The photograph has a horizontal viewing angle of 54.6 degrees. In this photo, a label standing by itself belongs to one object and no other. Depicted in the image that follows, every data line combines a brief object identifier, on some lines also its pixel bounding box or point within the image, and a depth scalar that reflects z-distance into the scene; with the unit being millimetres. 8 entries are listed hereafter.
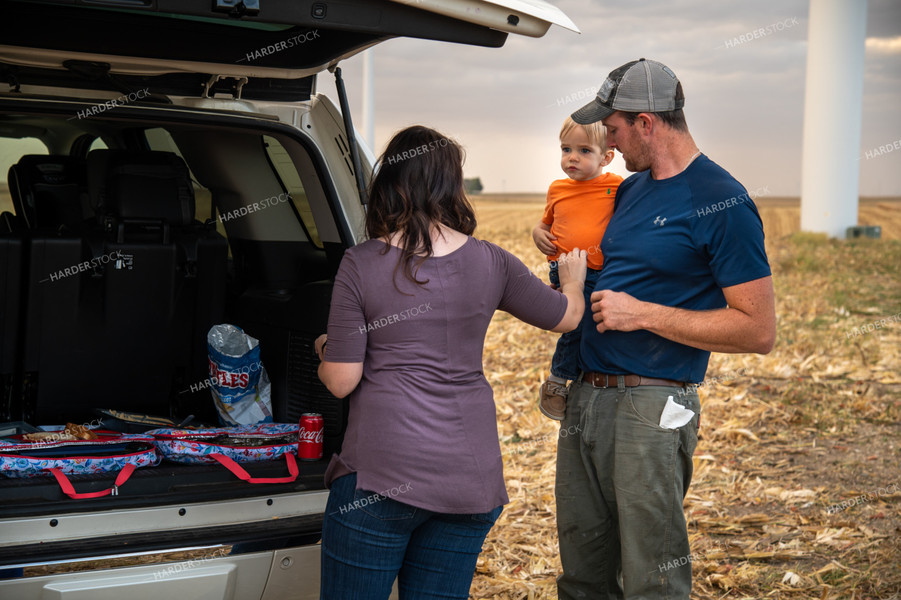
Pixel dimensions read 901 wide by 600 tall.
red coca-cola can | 3098
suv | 2428
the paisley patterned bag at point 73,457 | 2795
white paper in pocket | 2686
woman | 2152
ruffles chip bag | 3500
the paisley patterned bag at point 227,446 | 3002
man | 2561
